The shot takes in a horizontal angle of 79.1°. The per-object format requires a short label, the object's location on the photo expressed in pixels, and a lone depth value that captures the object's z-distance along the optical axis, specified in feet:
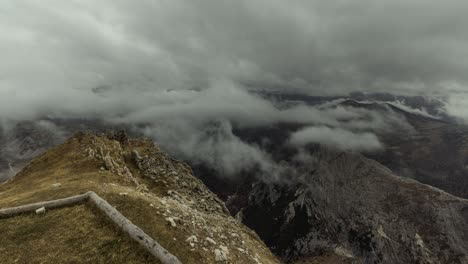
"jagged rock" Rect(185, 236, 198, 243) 90.85
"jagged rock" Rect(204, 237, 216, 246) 95.30
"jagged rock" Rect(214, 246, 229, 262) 87.40
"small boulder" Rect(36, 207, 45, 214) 102.67
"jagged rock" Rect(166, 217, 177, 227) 97.55
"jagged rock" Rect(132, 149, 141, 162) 228.90
